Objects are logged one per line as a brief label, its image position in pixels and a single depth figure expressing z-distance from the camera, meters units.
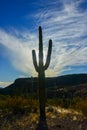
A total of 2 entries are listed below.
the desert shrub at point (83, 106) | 5.09
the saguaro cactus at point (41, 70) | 4.93
